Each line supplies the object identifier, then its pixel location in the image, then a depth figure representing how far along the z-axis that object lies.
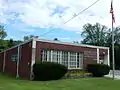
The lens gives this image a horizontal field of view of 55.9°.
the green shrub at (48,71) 10.57
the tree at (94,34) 27.71
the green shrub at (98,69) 12.47
